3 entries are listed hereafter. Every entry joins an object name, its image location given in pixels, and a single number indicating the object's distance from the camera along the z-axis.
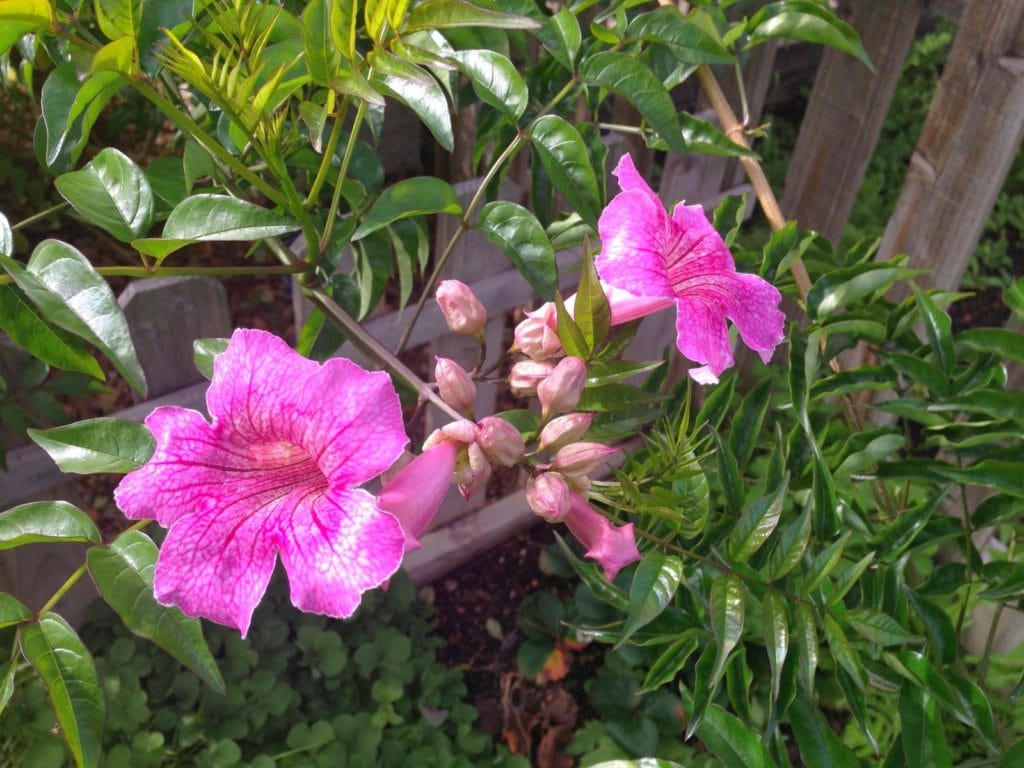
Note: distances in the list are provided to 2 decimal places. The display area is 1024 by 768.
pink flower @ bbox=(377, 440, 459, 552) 0.25
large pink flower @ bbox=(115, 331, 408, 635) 0.23
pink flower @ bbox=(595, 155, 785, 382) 0.26
